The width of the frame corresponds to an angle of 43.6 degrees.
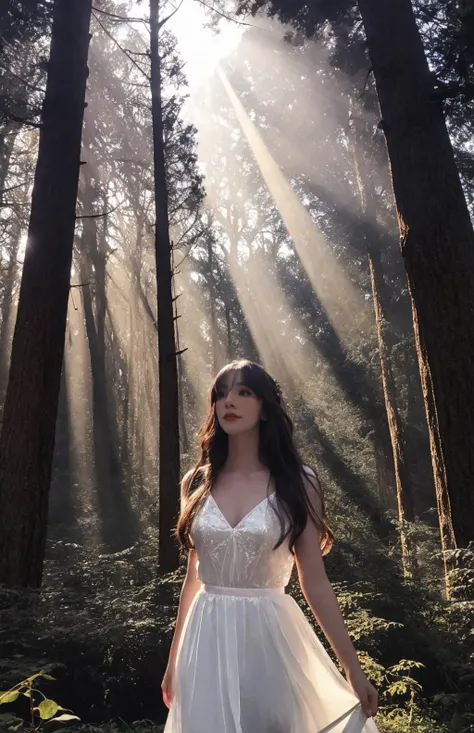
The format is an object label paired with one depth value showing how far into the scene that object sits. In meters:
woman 2.02
